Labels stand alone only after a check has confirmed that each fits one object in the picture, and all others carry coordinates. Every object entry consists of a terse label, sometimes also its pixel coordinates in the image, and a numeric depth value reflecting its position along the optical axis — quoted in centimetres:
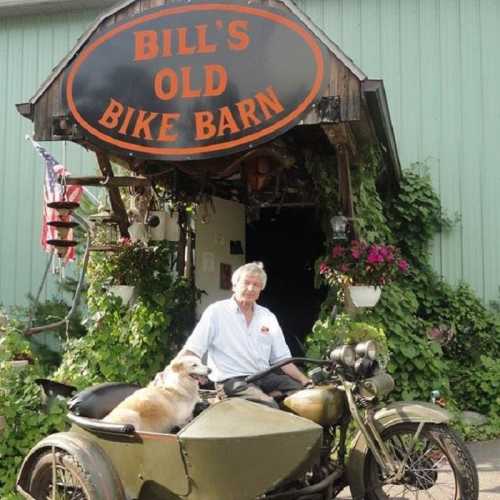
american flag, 705
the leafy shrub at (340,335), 594
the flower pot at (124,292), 683
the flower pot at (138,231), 720
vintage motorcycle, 327
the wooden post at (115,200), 653
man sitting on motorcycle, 416
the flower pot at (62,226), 672
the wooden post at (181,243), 750
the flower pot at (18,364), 523
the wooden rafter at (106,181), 657
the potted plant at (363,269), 629
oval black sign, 536
